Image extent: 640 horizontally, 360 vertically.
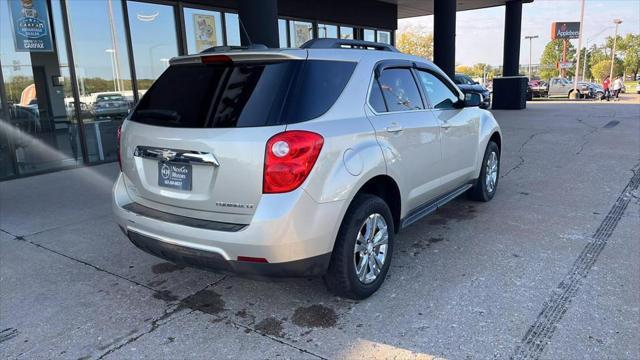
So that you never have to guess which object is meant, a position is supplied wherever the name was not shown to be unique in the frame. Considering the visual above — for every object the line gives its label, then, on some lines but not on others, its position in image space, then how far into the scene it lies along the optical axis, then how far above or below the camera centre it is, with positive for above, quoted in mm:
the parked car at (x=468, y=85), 20023 -771
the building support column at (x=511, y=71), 18078 -212
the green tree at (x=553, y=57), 84312 +1109
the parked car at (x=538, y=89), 35531 -1788
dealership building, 8242 +474
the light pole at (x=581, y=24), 43944 +3474
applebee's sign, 64438 +4491
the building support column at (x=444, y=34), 12398 +894
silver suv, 2791 -551
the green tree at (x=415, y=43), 53588 +3036
